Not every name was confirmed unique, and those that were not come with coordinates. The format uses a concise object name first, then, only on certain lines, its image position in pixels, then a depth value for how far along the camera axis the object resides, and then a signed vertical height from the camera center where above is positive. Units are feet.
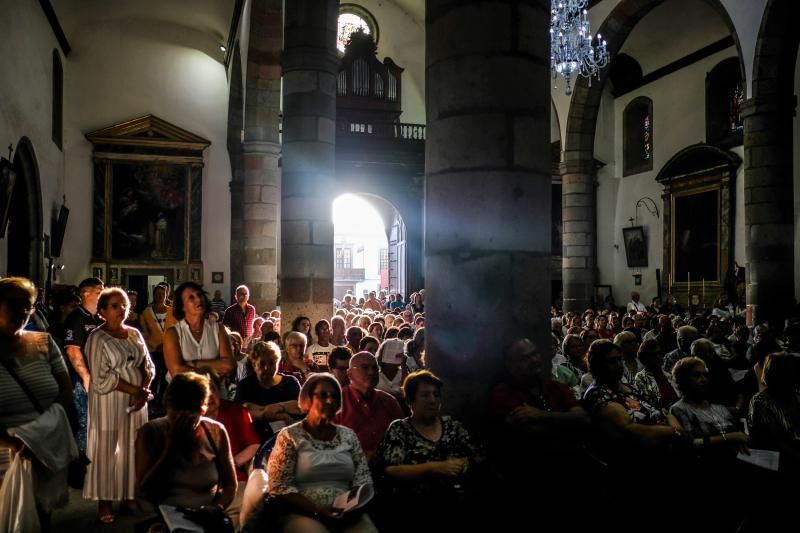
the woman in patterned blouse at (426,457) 12.04 -3.46
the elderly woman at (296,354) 19.93 -2.53
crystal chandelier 43.98 +15.42
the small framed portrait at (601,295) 78.56 -2.91
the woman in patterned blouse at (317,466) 11.30 -3.43
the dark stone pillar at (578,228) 58.18 +3.65
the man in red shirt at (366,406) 15.39 -3.18
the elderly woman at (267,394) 15.15 -2.89
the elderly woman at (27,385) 11.74 -2.10
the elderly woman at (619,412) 13.42 -2.89
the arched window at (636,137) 80.43 +16.22
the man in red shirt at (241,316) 34.68 -2.47
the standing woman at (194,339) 16.02 -1.72
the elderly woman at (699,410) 14.40 -3.05
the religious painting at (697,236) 68.39 +3.67
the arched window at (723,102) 66.95 +17.05
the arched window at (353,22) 83.20 +30.79
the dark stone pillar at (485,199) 13.21 +1.40
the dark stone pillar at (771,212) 39.86 +3.55
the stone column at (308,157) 31.24 +5.19
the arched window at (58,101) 59.93 +15.05
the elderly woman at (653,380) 18.72 -3.11
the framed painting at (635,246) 77.87 +2.82
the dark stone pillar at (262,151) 44.50 +7.91
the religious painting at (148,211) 67.36 +5.66
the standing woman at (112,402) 15.43 -3.13
